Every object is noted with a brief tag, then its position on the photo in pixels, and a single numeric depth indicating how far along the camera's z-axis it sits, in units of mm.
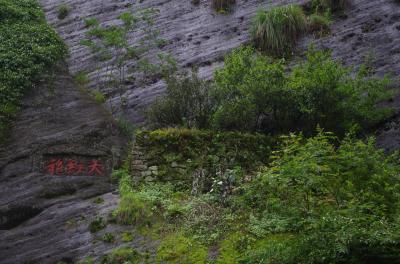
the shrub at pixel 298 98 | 9992
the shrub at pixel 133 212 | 8320
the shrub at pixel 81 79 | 13872
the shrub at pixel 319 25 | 13219
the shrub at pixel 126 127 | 11825
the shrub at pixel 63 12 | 16802
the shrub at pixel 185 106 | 10898
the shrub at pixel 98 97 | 13214
